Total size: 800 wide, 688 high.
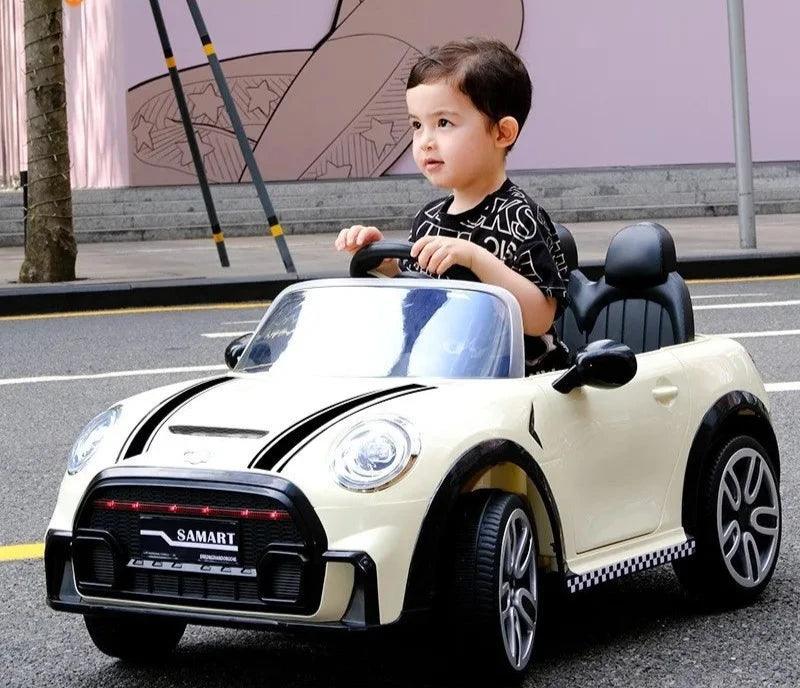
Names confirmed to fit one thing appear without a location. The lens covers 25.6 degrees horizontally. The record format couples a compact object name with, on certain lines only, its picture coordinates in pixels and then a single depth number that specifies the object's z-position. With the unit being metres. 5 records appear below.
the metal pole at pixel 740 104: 17.84
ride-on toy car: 3.77
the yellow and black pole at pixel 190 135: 16.38
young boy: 4.62
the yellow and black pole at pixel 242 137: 15.96
